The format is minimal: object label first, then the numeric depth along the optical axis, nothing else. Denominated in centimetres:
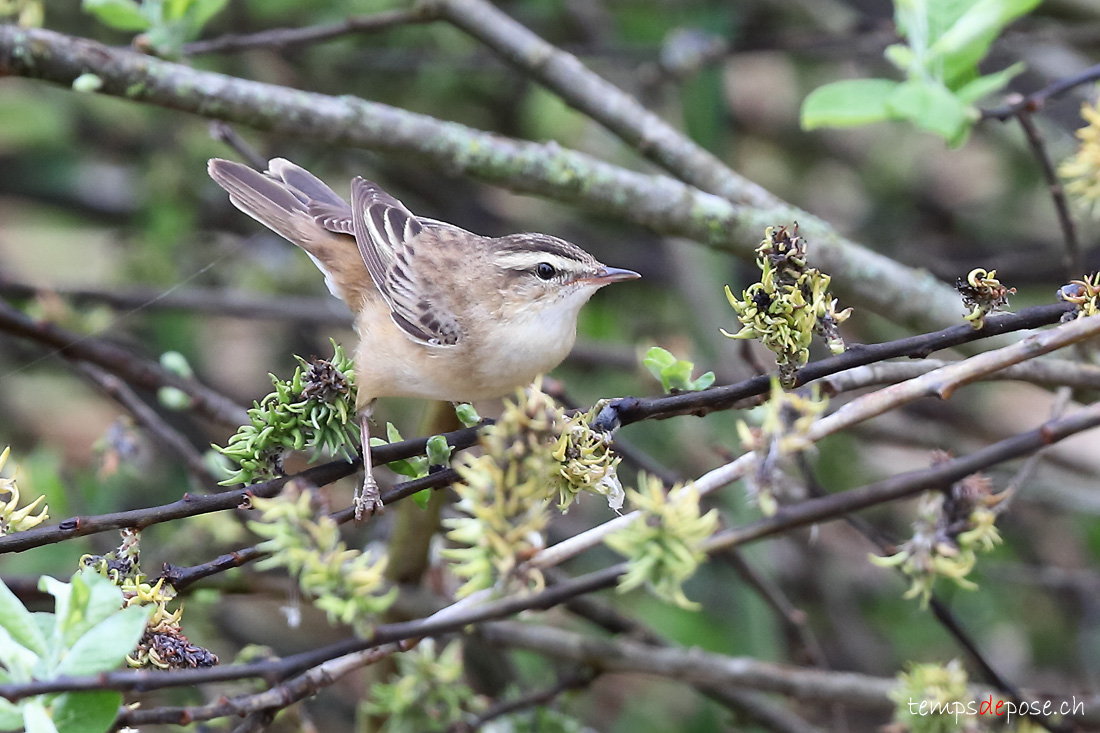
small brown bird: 604
